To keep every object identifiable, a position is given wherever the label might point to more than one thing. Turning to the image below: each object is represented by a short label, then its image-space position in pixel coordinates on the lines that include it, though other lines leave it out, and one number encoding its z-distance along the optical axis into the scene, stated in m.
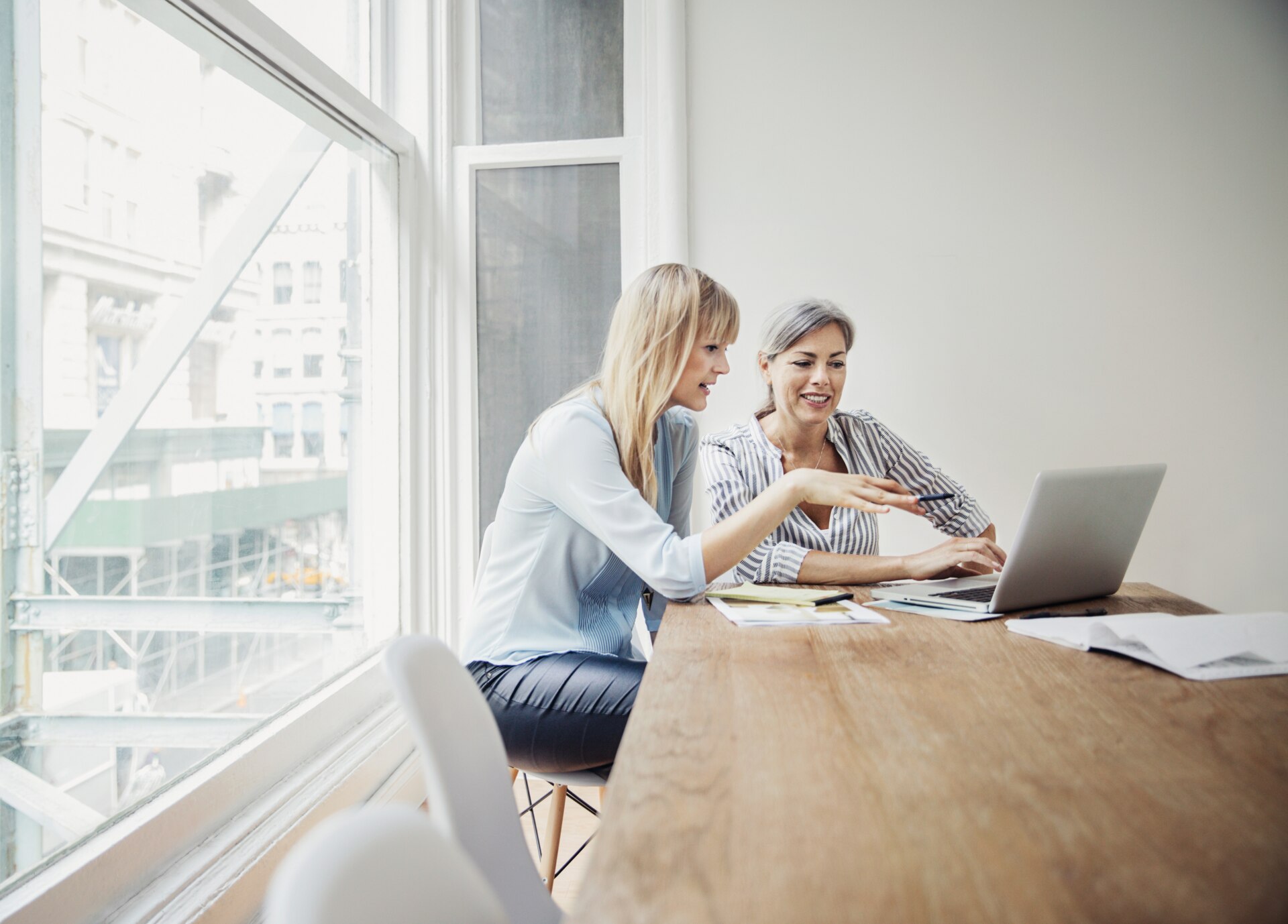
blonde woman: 1.38
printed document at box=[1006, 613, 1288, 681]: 1.03
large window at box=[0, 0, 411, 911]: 1.30
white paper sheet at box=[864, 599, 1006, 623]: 1.34
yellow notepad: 1.48
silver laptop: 1.27
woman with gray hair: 1.98
